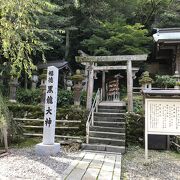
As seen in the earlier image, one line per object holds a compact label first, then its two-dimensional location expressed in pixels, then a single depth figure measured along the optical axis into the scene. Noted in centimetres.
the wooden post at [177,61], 1140
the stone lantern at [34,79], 1097
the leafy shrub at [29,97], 951
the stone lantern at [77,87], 806
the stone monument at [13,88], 885
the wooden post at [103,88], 1240
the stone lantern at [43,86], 835
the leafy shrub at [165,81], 1041
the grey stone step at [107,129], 718
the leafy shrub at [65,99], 919
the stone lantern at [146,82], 875
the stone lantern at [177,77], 1021
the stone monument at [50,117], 578
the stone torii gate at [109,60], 769
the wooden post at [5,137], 586
